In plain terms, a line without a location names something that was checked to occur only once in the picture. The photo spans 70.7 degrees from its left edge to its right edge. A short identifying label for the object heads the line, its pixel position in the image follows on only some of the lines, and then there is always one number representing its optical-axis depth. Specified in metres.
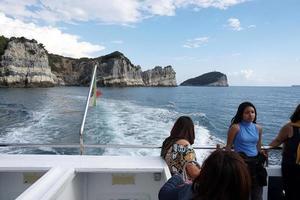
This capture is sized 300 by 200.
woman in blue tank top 1.91
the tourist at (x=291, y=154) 1.86
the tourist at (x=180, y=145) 1.58
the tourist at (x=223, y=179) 0.84
